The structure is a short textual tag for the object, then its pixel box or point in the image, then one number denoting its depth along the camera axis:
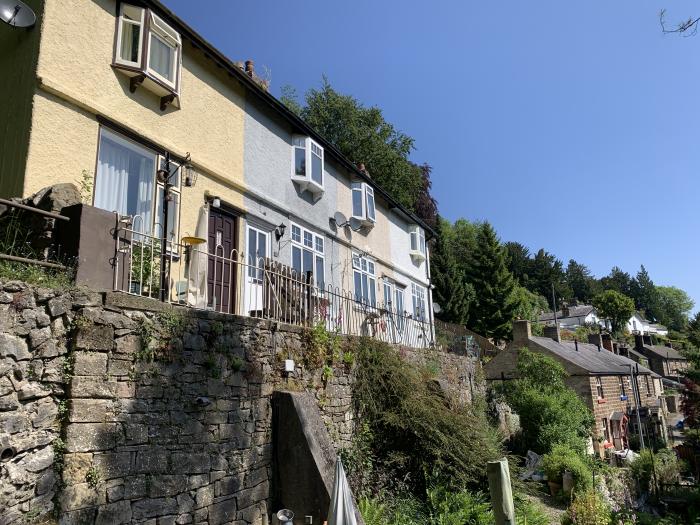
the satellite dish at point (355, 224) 16.18
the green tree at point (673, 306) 108.50
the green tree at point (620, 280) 107.59
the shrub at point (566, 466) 16.20
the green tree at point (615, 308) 72.56
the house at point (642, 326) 85.88
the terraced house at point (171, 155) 7.44
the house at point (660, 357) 58.56
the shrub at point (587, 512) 12.68
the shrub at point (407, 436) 9.71
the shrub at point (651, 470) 22.44
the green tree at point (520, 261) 70.50
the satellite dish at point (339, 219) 15.28
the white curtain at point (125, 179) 8.27
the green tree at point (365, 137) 32.94
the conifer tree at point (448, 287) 37.19
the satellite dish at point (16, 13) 7.44
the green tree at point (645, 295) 108.50
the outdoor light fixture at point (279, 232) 12.42
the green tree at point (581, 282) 93.91
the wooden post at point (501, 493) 4.92
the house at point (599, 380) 24.88
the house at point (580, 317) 72.06
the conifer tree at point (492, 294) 38.97
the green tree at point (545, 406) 20.06
